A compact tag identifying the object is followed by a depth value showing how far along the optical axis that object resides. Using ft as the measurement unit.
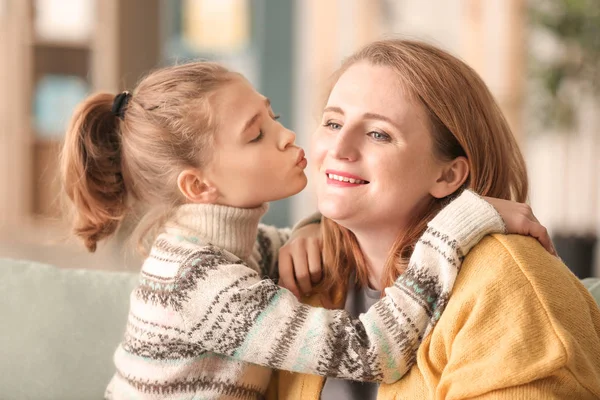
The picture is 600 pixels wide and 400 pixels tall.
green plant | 16.57
